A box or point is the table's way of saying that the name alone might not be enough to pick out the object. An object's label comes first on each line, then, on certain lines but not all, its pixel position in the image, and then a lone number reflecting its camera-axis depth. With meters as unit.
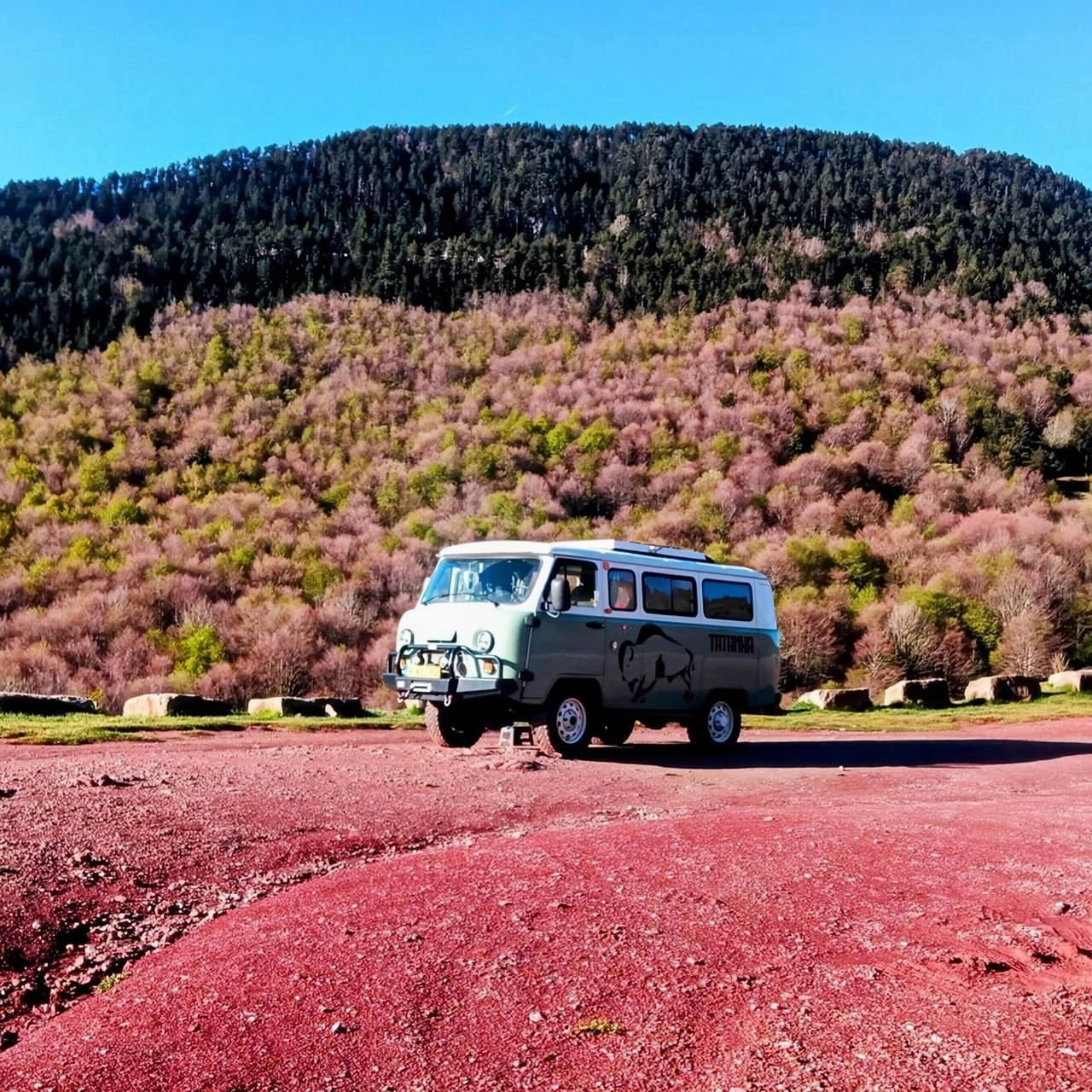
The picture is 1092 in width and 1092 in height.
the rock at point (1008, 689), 27.16
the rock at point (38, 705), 18.30
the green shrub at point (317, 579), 59.62
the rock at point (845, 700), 26.64
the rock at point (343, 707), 21.12
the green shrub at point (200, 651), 49.09
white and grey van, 12.09
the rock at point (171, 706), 20.12
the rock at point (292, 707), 21.03
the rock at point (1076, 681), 27.02
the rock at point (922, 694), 26.69
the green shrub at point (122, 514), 70.88
